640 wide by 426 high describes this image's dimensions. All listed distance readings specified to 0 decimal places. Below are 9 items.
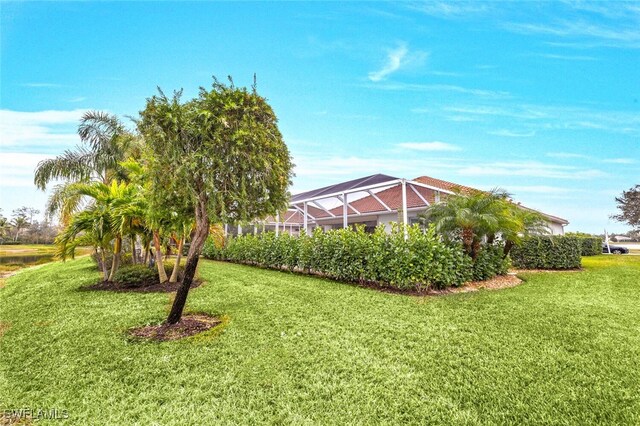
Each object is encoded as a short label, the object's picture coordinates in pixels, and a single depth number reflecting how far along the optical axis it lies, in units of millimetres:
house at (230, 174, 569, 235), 12292
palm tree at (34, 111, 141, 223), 15156
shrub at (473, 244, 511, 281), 10156
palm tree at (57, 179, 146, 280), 8039
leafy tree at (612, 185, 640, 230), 36469
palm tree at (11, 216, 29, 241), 55888
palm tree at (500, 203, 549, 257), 10195
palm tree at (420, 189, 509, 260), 9430
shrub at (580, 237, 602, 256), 23672
